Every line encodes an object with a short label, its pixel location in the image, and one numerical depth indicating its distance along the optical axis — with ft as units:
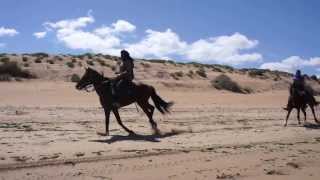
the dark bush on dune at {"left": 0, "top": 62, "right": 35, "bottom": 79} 147.74
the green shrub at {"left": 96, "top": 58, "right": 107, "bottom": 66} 188.26
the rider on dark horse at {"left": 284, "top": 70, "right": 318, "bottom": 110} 74.33
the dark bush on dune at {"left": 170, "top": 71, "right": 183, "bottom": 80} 177.47
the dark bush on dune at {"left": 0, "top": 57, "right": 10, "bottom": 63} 160.49
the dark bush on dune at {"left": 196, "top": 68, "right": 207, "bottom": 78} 190.92
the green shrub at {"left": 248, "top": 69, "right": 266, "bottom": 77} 225.11
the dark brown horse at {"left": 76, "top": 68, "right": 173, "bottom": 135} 57.72
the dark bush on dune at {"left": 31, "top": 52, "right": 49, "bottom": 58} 204.54
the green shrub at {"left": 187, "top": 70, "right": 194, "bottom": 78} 185.26
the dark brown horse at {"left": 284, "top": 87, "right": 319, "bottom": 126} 74.59
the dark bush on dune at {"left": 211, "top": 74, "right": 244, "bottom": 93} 164.14
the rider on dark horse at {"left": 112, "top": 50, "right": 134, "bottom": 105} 57.41
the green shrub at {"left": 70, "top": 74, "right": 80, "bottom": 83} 150.78
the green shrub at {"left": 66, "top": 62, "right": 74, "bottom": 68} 171.20
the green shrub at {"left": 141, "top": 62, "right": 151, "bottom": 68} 192.81
